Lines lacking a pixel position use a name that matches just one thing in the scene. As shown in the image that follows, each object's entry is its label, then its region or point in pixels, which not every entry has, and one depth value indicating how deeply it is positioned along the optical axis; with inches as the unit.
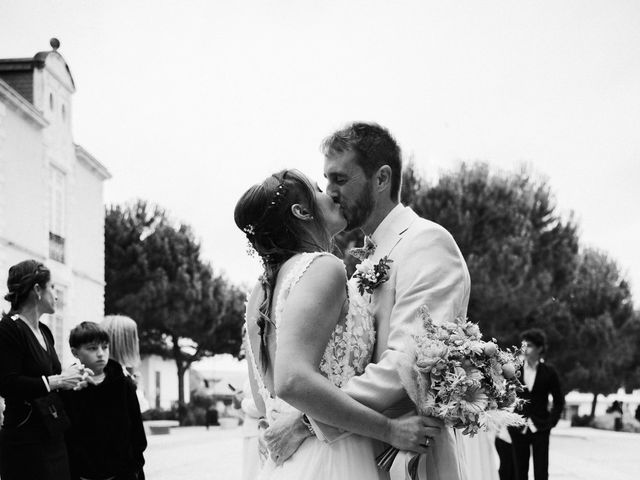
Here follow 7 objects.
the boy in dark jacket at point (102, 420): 240.8
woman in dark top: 218.2
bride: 121.1
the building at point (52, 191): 1037.8
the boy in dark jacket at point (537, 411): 462.6
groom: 125.9
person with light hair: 264.4
